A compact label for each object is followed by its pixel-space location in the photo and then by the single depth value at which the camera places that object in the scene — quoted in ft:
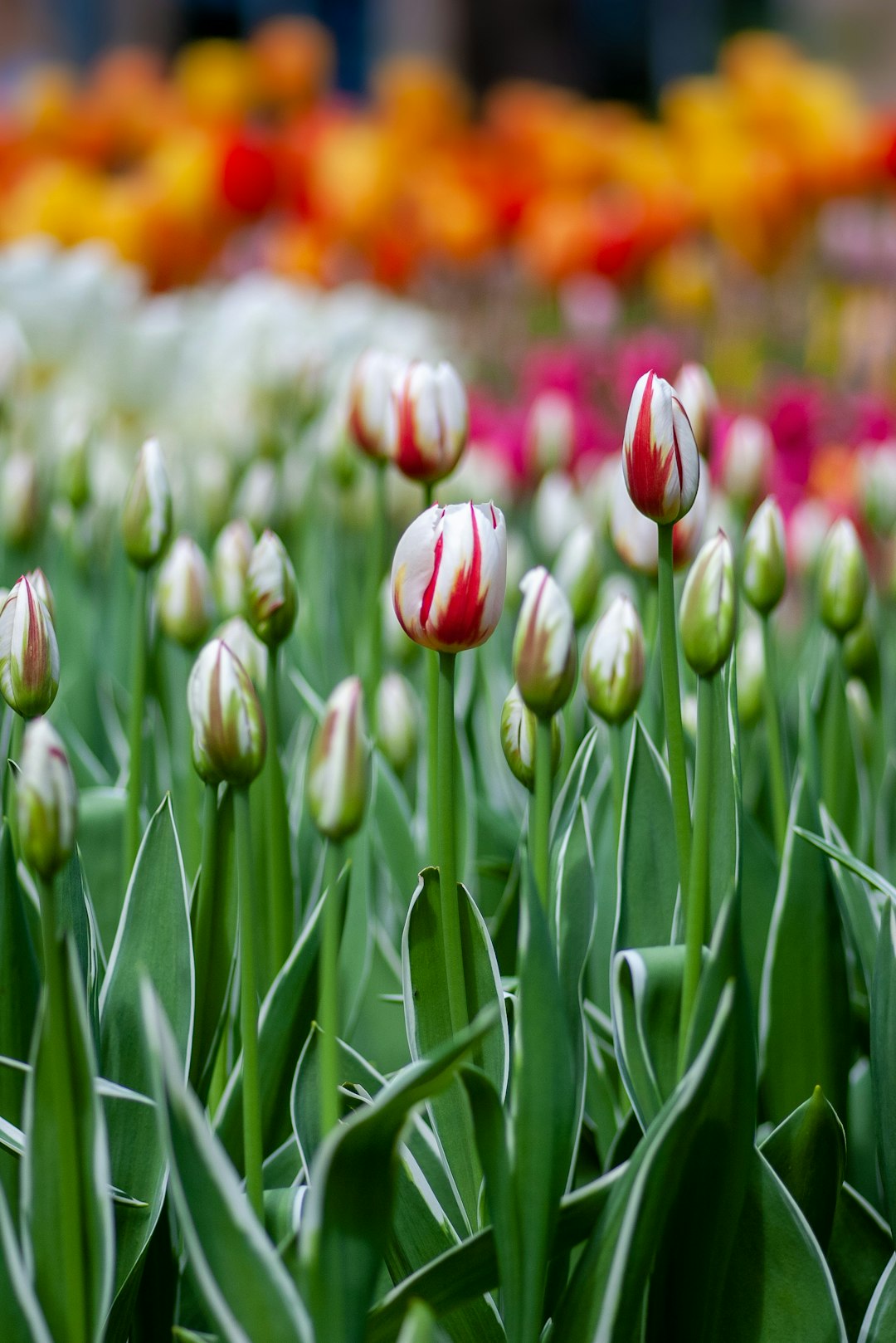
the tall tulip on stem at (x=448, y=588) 5.99
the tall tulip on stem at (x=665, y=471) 6.07
